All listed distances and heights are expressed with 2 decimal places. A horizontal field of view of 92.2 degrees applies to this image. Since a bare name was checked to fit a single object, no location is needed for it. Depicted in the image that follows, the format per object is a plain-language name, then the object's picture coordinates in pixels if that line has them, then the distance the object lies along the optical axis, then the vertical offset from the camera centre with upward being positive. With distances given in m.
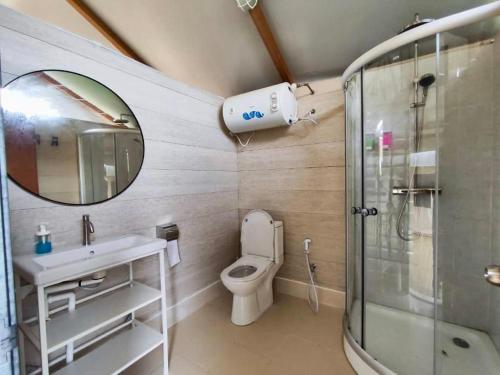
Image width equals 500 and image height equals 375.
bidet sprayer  2.16 -0.59
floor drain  1.47 -1.03
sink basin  1.01 -0.37
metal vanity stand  1.06 -0.70
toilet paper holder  1.84 -0.38
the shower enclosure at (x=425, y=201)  1.41 -0.16
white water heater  2.02 +0.63
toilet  1.89 -0.75
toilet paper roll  1.89 -0.56
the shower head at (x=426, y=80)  1.54 +0.63
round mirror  1.23 +0.28
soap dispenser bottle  1.25 -0.29
